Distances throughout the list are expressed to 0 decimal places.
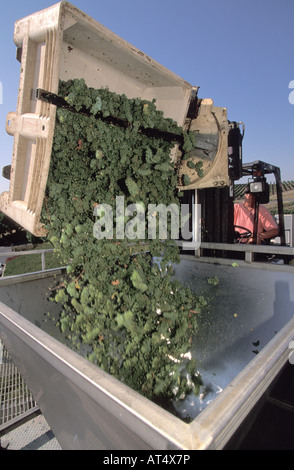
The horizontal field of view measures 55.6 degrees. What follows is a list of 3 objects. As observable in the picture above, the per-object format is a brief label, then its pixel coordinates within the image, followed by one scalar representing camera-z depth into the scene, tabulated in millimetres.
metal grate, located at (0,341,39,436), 2078
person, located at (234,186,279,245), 4195
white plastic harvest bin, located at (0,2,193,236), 1765
